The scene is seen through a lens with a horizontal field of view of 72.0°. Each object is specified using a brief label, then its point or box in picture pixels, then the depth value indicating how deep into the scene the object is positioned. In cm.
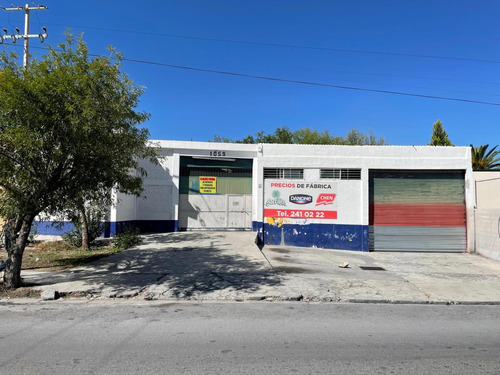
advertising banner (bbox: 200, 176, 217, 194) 1808
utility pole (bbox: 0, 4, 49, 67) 1733
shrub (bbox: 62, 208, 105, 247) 1333
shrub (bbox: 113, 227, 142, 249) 1316
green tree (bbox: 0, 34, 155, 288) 661
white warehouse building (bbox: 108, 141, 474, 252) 1623
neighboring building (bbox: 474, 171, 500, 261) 1435
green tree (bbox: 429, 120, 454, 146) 3149
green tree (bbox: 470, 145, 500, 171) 2662
